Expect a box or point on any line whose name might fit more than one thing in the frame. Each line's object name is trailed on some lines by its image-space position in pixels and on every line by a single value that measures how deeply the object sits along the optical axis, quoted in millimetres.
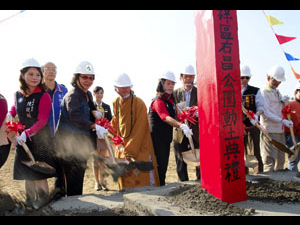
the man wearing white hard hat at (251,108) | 5168
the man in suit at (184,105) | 4793
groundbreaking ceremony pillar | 2863
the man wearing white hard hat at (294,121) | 5371
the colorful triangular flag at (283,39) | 4838
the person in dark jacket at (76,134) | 3662
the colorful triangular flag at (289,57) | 5260
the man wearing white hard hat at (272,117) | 5258
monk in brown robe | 4164
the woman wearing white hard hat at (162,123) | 4527
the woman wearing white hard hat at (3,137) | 3361
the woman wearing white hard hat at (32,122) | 3305
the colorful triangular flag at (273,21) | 4445
